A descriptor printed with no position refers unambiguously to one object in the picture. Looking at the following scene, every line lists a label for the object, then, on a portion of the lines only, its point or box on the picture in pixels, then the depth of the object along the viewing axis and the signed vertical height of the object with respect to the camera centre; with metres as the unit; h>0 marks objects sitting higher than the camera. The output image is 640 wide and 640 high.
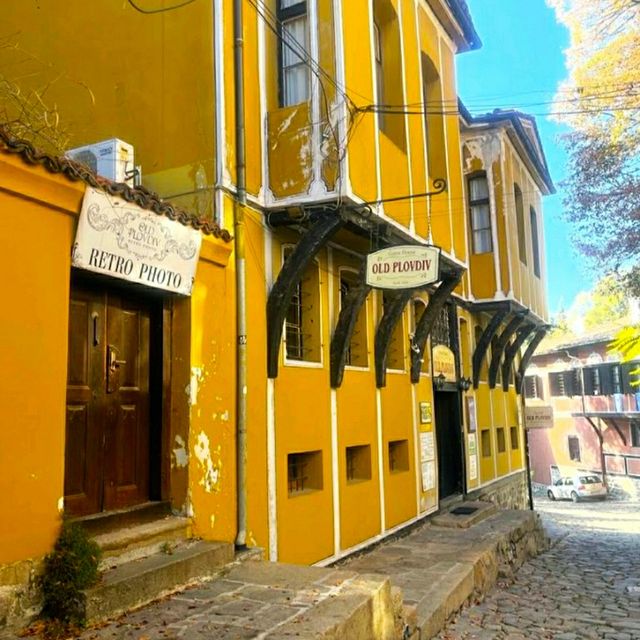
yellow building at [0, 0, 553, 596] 6.39 +2.23
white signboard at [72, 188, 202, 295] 5.05 +1.41
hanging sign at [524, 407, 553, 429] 21.30 -0.74
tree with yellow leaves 12.32 +5.73
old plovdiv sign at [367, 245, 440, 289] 7.58 +1.59
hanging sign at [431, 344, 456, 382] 13.02 +0.76
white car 31.54 -4.67
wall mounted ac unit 6.64 +2.62
